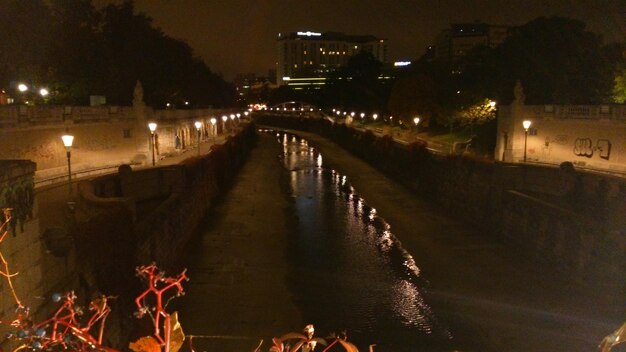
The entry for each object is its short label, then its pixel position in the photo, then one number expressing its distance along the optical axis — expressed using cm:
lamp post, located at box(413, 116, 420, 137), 5420
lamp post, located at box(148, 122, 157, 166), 3092
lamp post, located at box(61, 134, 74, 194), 1884
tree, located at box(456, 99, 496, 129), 4816
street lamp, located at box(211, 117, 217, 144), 6906
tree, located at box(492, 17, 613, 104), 4156
